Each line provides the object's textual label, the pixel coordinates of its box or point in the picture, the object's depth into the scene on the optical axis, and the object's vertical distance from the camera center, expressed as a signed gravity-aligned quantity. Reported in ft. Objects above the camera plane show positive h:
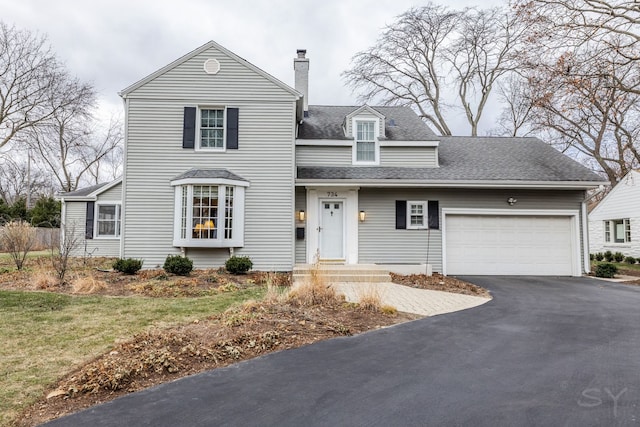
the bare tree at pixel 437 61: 70.28 +33.99
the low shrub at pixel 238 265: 32.45 -2.96
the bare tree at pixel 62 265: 26.96 -2.61
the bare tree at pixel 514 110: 74.23 +25.13
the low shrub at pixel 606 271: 37.73 -3.77
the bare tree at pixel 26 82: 66.39 +27.04
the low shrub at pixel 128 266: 31.17 -2.98
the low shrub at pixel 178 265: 31.19 -2.90
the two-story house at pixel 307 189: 34.96 +4.17
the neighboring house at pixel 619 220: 57.11 +2.18
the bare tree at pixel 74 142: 76.13 +20.67
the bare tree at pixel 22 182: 111.24 +14.54
